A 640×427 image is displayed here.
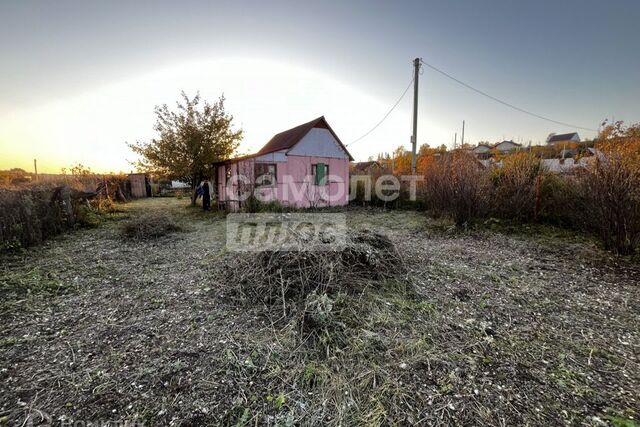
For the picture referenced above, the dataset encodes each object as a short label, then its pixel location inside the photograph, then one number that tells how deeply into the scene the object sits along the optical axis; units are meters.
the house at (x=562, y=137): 52.53
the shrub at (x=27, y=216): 5.20
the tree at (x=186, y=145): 13.20
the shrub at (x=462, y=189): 7.04
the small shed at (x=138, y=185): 19.40
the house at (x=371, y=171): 14.61
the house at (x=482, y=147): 33.14
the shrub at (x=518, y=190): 7.76
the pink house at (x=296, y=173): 10.73
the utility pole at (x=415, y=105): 12.00
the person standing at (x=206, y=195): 12.45
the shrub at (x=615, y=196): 4.43
